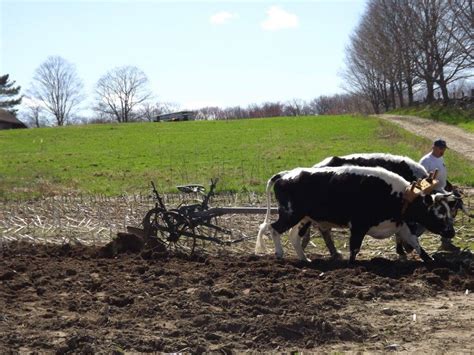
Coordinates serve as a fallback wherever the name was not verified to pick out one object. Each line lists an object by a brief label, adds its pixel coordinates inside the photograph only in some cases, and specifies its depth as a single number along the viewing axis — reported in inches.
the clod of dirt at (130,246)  432.5
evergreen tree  3922.2
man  453.1
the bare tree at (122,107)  4527.6
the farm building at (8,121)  3408.0
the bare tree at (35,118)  4517.7
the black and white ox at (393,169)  419.9
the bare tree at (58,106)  4569.4
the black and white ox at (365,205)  404.5
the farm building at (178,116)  3457.2
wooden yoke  398.9
